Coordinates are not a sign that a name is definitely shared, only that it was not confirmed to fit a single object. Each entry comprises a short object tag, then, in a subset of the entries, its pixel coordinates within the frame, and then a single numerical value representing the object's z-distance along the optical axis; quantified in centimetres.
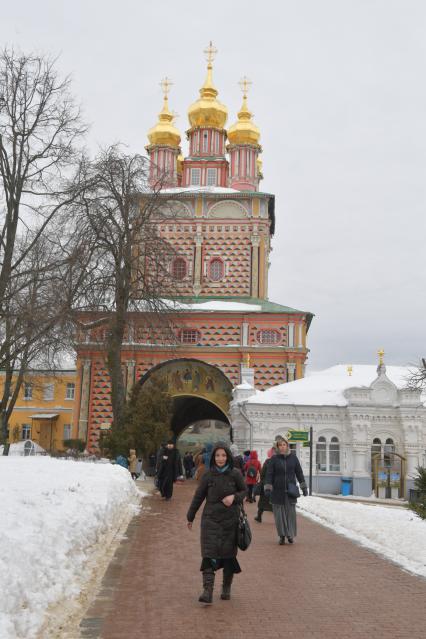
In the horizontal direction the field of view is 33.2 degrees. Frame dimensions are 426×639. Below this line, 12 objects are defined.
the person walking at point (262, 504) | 1305
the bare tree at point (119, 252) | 2372
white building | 2559
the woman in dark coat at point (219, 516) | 647
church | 3388
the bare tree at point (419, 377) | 2250
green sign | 2062
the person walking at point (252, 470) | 1577
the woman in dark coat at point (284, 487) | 1021
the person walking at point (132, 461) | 2326
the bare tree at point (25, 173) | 1789
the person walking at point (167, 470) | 1708
